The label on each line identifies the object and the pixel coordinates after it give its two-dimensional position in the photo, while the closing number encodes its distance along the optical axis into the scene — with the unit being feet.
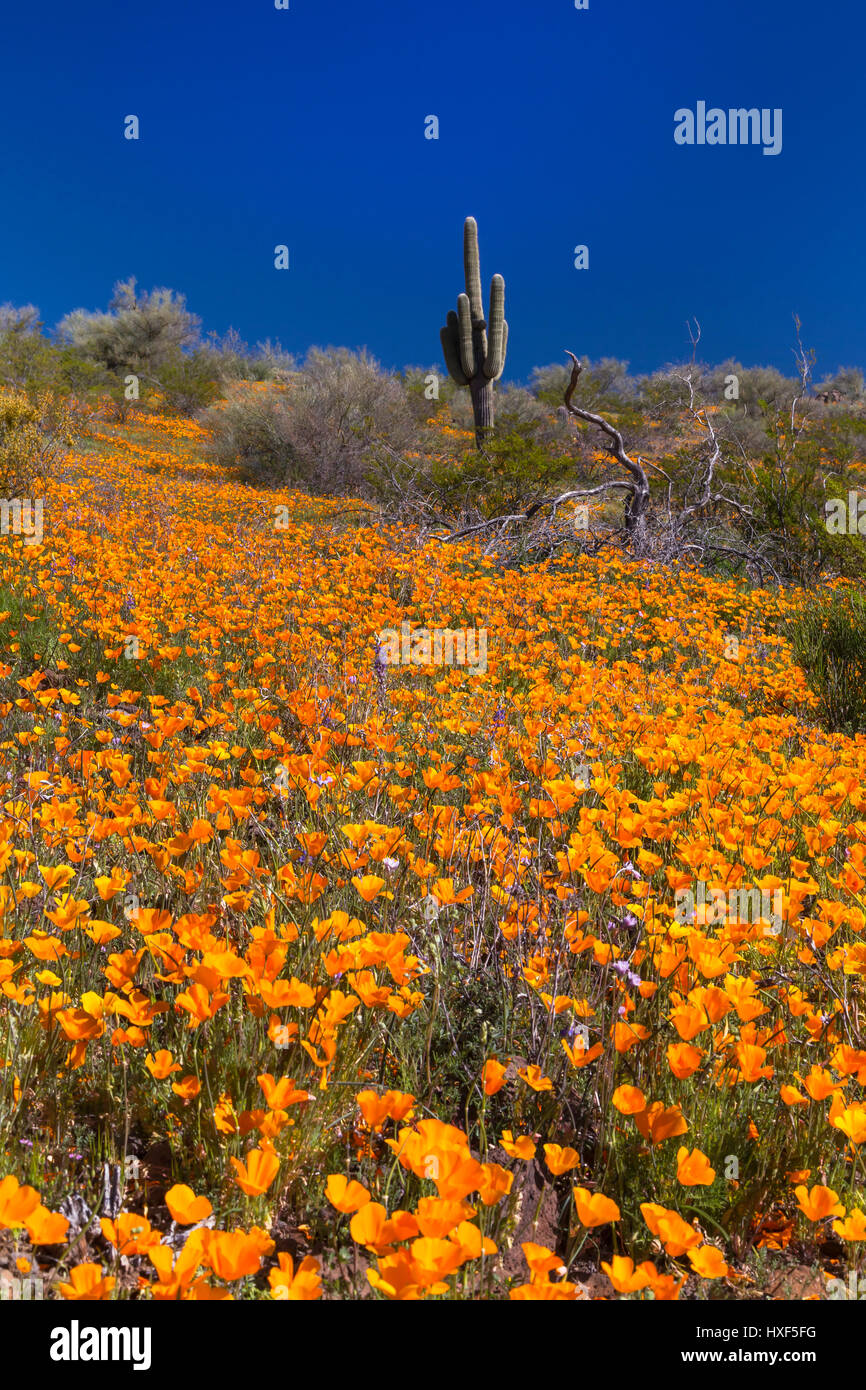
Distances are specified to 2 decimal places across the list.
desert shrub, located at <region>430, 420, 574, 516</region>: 35.22
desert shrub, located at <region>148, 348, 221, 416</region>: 90.48
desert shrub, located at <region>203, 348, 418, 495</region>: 52.11
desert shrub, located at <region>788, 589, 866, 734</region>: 16.26
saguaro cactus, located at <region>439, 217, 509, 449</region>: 54.13
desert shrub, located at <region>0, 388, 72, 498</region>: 30.63
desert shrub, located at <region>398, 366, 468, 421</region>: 88.58
